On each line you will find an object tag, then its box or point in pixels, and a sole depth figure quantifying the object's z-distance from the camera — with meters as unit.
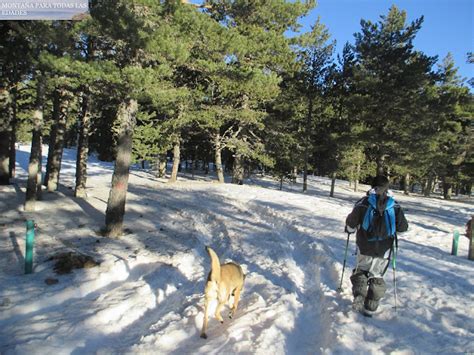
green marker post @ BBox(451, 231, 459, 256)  10.16
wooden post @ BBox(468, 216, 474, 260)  9.90
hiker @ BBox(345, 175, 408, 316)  5.32
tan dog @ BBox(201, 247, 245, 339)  4.75
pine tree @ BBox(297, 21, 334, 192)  27.44
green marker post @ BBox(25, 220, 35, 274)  7.26
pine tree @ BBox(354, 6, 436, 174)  22.20
